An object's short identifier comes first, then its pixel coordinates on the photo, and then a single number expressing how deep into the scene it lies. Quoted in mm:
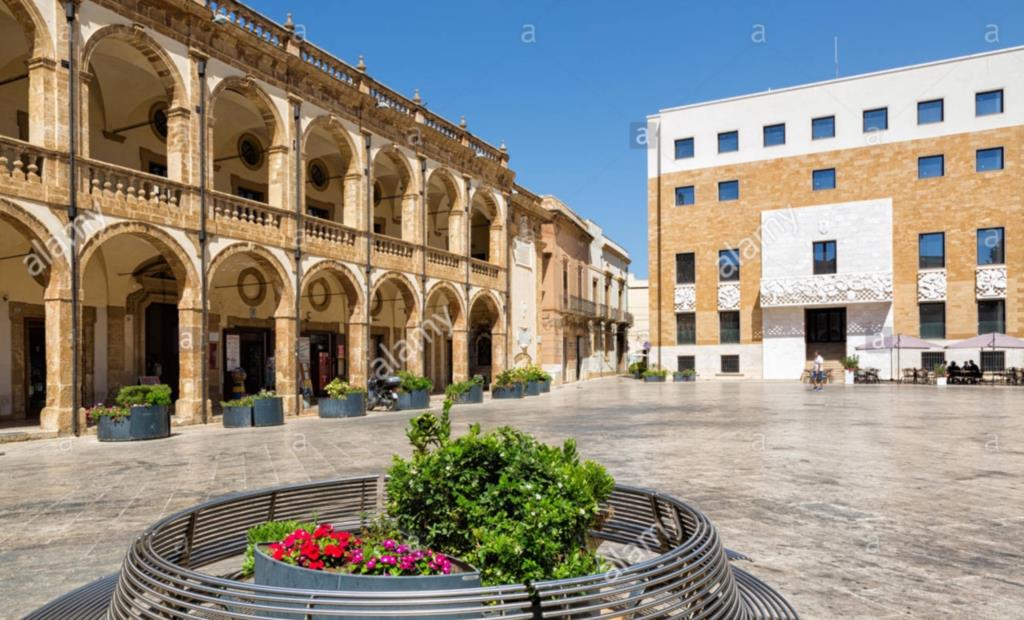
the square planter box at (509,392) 26031
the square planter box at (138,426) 12844
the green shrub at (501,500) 2979
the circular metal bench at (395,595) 2402
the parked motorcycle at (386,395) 20562
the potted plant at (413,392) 20781
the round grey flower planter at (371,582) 2830
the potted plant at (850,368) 34531
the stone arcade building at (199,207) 13203
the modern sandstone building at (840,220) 33750
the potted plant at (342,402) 18203
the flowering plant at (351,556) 3084
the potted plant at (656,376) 38406
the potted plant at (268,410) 15750
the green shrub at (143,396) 13180
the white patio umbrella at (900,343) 32325
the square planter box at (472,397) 23531
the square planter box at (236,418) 15406
